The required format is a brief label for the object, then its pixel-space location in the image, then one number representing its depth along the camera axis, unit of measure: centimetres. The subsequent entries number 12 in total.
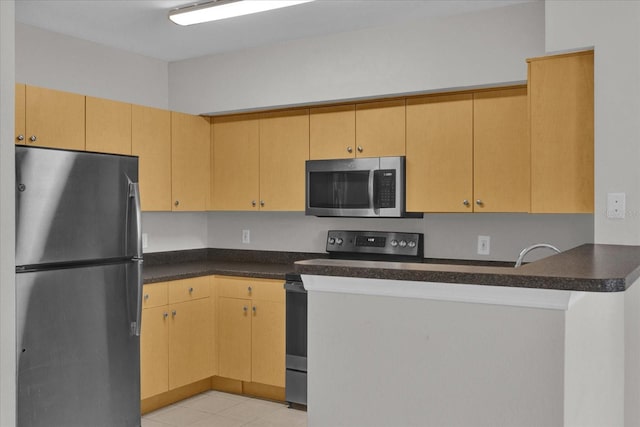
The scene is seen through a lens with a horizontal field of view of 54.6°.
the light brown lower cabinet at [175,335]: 382
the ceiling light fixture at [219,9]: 322
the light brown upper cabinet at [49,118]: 333
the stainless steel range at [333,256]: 393
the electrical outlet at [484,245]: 389
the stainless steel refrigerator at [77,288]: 286
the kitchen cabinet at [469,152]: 353
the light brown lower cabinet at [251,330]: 409
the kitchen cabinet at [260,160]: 430
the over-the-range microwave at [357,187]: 387
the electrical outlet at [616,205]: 275
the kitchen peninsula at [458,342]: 148
